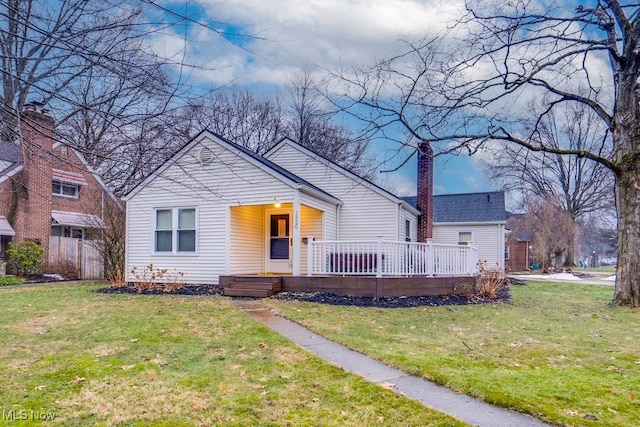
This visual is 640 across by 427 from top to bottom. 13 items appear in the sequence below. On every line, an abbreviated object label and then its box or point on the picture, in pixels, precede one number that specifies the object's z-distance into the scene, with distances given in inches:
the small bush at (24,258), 685.3
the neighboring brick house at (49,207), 715.4
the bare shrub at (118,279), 545.3
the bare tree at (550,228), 1136.8
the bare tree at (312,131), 1199.3
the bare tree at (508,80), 366.6
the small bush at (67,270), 741.4
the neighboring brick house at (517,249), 1329.5
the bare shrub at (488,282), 478.1
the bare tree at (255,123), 1151.6
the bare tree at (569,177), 1224.8
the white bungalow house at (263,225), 479.2
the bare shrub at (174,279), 522.9
